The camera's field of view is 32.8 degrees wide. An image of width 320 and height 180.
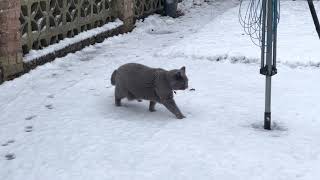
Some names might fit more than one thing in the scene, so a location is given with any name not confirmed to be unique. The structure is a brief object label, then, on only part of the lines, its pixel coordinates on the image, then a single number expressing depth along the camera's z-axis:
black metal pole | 4.93
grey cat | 6.04
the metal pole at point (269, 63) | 5.41
